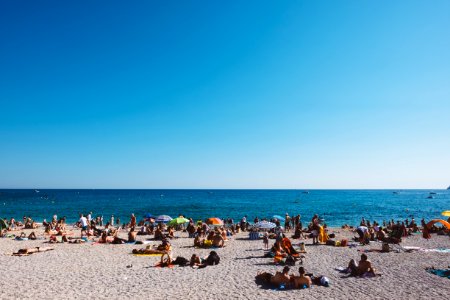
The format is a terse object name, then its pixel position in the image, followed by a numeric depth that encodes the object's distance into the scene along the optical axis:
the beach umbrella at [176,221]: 24.17
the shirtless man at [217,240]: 18.61
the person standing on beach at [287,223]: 28.37
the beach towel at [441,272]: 12.08
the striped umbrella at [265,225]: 21.39
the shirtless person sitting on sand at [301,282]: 10.59
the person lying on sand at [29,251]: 15.70
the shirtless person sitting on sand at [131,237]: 19.78
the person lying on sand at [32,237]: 21.88
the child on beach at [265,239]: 17.55
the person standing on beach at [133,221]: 27.49
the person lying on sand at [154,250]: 16.11
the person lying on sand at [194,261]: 13.51
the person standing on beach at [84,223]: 22.81
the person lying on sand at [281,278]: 10.64
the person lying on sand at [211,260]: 13.86
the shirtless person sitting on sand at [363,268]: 11.92
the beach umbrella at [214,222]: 25.00
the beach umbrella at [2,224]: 21.72
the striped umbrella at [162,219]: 25.97
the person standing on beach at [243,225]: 29.11
